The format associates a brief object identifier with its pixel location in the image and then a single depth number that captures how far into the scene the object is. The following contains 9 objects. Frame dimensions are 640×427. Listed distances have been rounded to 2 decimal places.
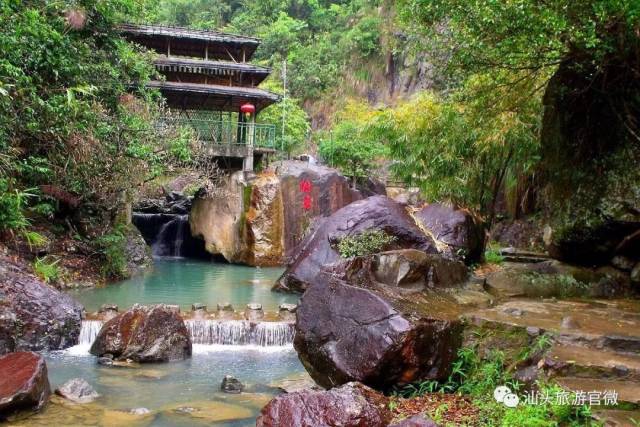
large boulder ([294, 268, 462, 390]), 5.61
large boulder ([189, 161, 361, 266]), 19.97
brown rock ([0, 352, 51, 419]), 6.21
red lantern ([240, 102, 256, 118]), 22.11
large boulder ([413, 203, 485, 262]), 13.59
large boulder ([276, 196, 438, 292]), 12.66
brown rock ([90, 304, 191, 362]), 8.66
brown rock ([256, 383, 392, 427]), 4.91
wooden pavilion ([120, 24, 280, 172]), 21.62
